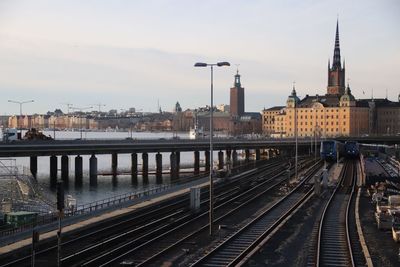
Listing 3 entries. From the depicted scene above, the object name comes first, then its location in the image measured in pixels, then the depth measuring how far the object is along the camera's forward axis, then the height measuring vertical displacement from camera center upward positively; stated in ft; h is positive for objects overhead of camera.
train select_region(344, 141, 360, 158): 369.30 -18.93
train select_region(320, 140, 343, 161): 325.42 -16.77
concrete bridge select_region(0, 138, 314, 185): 278.67 -16.54
